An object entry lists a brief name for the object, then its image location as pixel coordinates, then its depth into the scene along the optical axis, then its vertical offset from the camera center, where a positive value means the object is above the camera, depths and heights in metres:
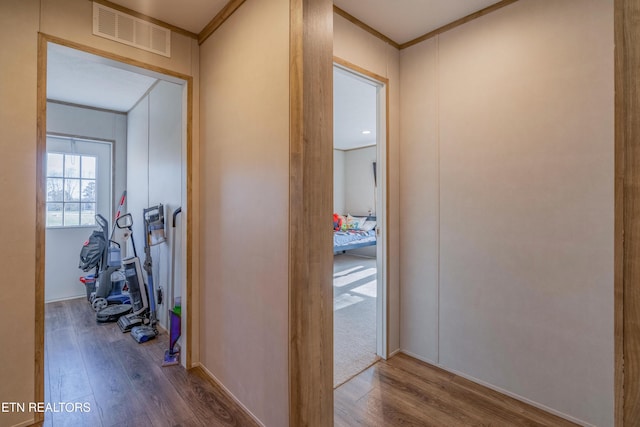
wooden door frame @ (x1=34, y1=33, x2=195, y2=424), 1.79 +0.04
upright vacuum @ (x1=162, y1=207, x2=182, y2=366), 2.51 -1.07
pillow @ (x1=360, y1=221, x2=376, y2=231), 6.94 -0.27
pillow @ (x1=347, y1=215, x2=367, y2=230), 7.08 -0.20
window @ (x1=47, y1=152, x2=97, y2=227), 4.12 +0.37
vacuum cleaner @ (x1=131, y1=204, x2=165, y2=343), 2.96 -0.42
